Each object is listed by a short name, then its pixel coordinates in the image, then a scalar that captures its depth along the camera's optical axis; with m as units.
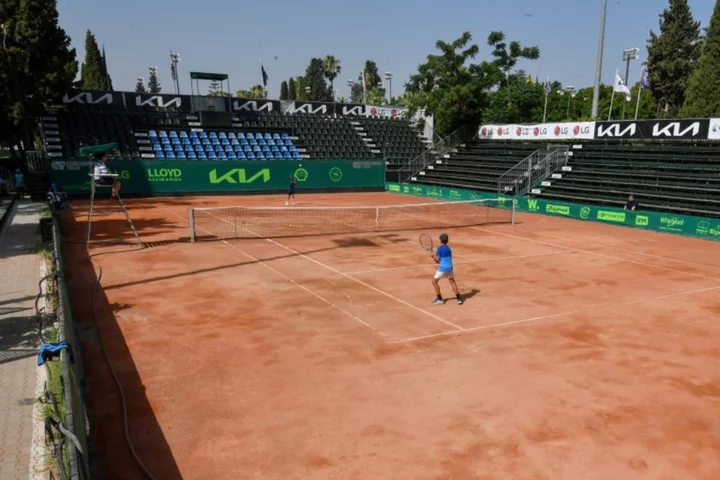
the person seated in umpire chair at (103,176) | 15.58
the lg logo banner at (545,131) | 37.12
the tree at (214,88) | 100.85
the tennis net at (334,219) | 24.09
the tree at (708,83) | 49.31
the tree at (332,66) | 106.89
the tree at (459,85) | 48.56
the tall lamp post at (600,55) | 37.56
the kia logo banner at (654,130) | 30.89
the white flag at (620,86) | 42.44
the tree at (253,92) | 120.36
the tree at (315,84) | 122.69
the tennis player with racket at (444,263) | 12.81
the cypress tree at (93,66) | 78.00
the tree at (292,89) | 139.02
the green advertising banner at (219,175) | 36.59
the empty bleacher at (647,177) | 27.97
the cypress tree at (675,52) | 59.00
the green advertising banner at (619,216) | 24.67
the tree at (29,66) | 35.94
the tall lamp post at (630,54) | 55.00
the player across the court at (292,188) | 34.17
